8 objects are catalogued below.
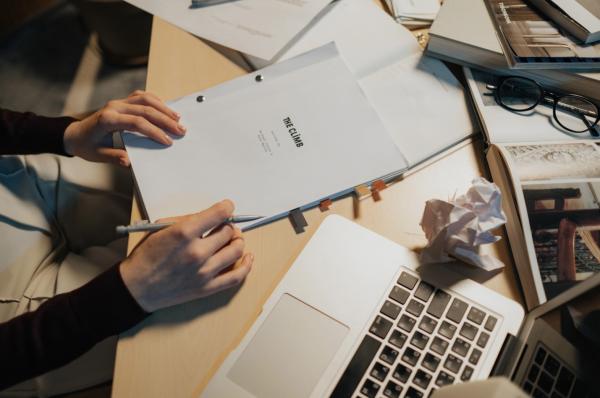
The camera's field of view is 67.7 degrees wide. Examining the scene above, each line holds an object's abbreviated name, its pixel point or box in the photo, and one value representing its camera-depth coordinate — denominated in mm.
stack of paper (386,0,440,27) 779
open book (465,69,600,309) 513
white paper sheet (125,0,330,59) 734
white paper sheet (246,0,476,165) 642
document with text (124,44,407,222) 589
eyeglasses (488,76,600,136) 649
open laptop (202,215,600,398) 471
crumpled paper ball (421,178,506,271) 518
